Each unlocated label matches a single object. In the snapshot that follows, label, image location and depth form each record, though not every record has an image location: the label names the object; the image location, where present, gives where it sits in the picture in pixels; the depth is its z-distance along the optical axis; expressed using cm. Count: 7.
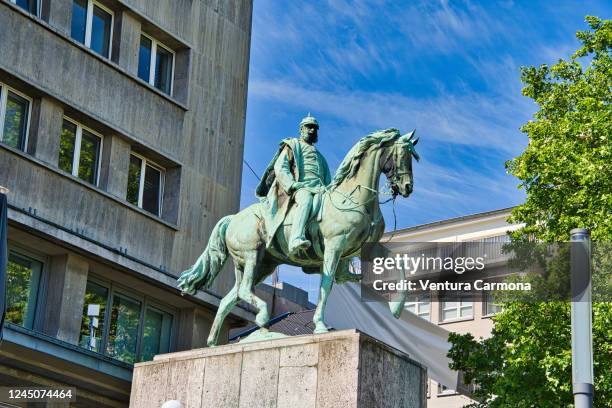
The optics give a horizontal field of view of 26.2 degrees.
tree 2842
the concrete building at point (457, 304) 5996
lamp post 1381
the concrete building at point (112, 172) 2844
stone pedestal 1759
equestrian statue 1898
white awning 3341
